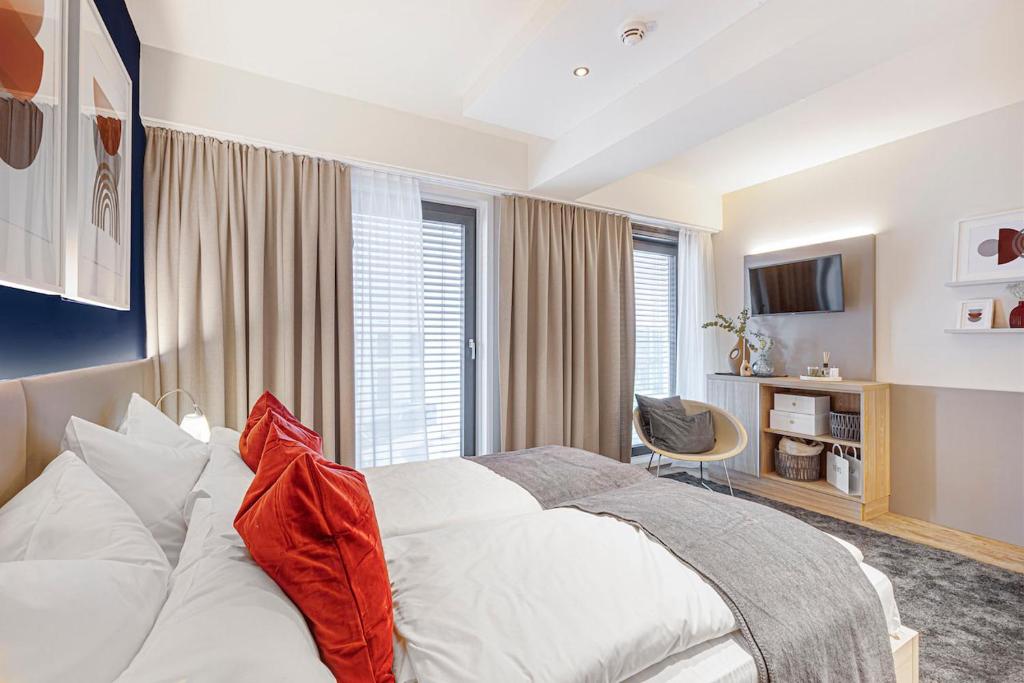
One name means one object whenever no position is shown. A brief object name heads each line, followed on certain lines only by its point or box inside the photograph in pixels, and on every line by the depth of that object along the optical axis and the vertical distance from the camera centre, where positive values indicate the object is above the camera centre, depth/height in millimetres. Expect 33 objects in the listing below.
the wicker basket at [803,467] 3605 -993
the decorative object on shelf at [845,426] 3305 -622
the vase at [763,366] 4070 -237
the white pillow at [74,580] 498 -317
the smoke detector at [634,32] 1978 +1320
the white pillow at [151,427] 1487 -284
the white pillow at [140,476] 1086 -335
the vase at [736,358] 4297 -173
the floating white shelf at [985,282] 2838 +353
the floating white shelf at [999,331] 2762 +45
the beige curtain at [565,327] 3480 +99
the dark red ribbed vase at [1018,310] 2779 +171
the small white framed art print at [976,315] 2918 +151
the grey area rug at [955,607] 1799 -1249
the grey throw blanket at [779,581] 1102 -632
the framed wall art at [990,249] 2826 +563
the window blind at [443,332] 3391 +57
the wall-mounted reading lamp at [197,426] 2111 -387
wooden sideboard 3258 -760
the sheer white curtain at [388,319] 3010 +140
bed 848 -569
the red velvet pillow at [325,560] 780 -376
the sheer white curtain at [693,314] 4562 +249
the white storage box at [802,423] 3508 -646
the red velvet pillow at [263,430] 1439 -290
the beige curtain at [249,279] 2434 +340
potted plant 4252 +20
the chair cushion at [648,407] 3668 -529
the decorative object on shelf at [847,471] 3279 -941
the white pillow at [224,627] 545 -383
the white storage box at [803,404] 3514 -500
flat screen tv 3662 +431
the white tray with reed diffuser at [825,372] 3613 -263
